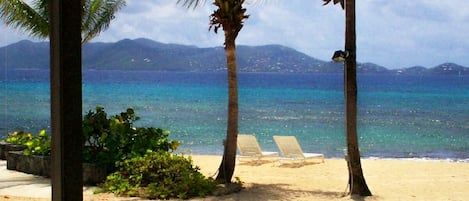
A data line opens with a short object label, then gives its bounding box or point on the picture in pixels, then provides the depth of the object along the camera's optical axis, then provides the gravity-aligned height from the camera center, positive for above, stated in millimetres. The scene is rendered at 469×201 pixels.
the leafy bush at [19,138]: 9662 -673
